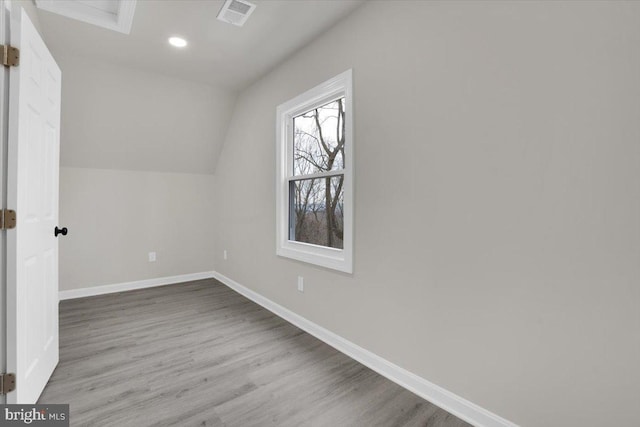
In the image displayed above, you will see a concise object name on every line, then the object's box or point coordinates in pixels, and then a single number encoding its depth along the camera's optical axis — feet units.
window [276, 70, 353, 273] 7.69
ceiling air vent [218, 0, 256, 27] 7.13
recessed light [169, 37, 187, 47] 8.69
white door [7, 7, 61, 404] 4.77
